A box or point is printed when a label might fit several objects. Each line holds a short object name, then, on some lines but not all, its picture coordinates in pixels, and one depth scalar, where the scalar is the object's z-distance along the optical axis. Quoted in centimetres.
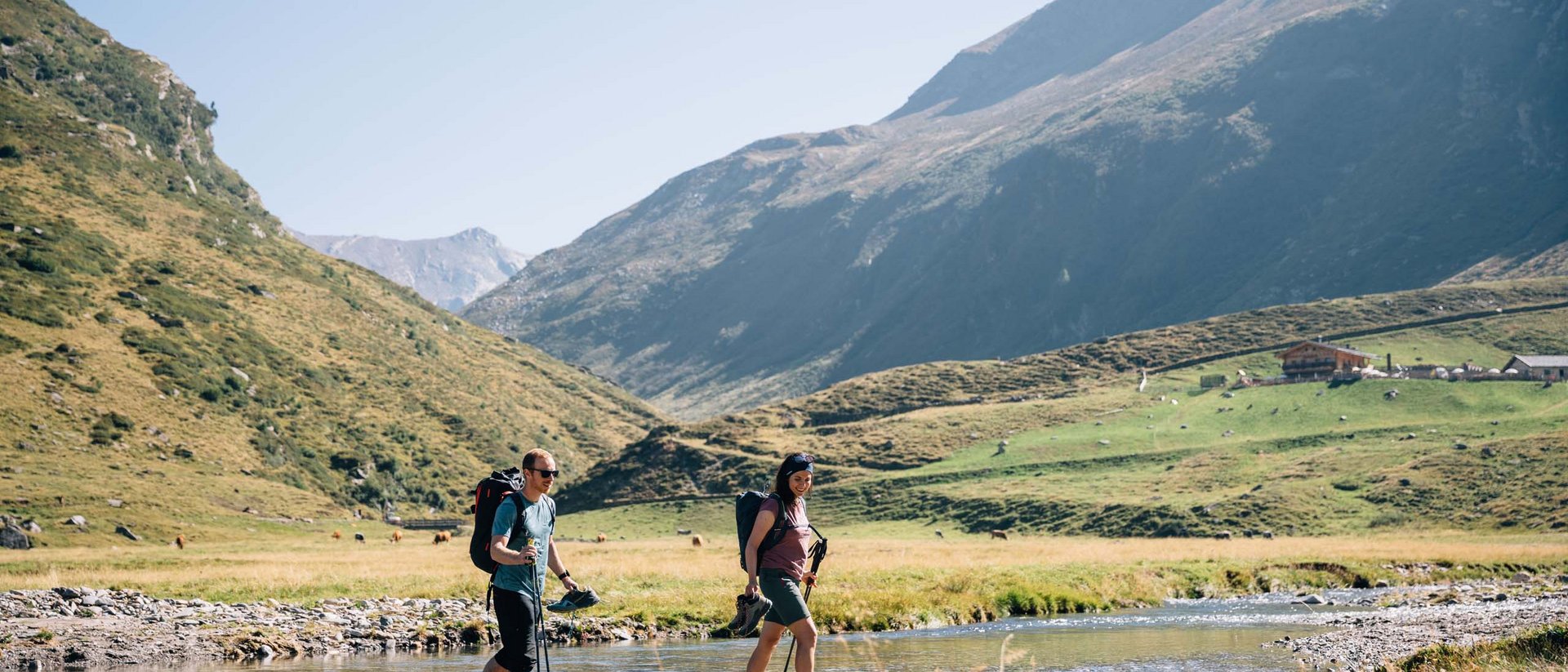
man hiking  1494
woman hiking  1556
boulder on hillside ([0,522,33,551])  6119
